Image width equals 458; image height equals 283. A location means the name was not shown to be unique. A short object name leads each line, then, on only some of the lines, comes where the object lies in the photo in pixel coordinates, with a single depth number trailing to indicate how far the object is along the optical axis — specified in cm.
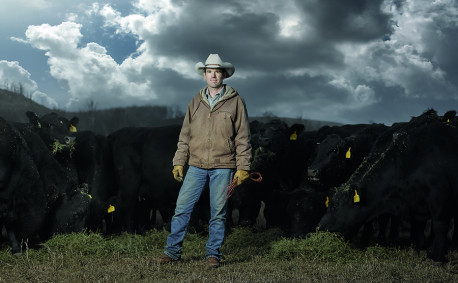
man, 550
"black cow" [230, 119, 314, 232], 891
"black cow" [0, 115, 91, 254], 698
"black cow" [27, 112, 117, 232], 1031
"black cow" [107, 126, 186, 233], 970
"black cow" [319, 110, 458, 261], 636
